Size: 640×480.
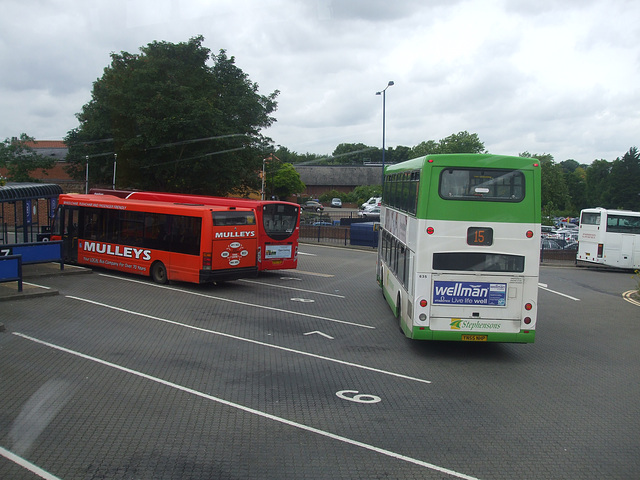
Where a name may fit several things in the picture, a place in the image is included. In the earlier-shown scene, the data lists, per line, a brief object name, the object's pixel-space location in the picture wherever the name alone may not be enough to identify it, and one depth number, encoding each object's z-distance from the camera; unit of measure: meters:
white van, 63.47
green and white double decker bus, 10.70
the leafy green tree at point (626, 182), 63.06
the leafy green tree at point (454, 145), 72.00
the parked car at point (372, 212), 47.46
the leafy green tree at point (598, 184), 67.24
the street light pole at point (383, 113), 38.39
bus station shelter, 19.27
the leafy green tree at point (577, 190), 80.56
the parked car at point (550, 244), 35.62
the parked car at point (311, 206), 68.32
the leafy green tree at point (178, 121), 35.94
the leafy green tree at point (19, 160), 49.78
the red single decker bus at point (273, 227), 20.33
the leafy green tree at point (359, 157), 108.38
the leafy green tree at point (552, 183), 64.62
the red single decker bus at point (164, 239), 17.50
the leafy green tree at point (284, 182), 71.75
